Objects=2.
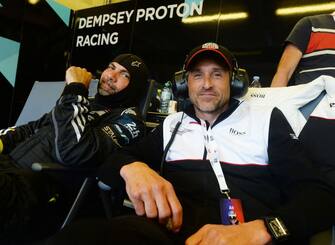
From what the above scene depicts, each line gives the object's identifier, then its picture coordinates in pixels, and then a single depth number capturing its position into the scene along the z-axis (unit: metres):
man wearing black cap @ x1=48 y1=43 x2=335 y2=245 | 0.72
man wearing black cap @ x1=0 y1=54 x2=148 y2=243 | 1.08
